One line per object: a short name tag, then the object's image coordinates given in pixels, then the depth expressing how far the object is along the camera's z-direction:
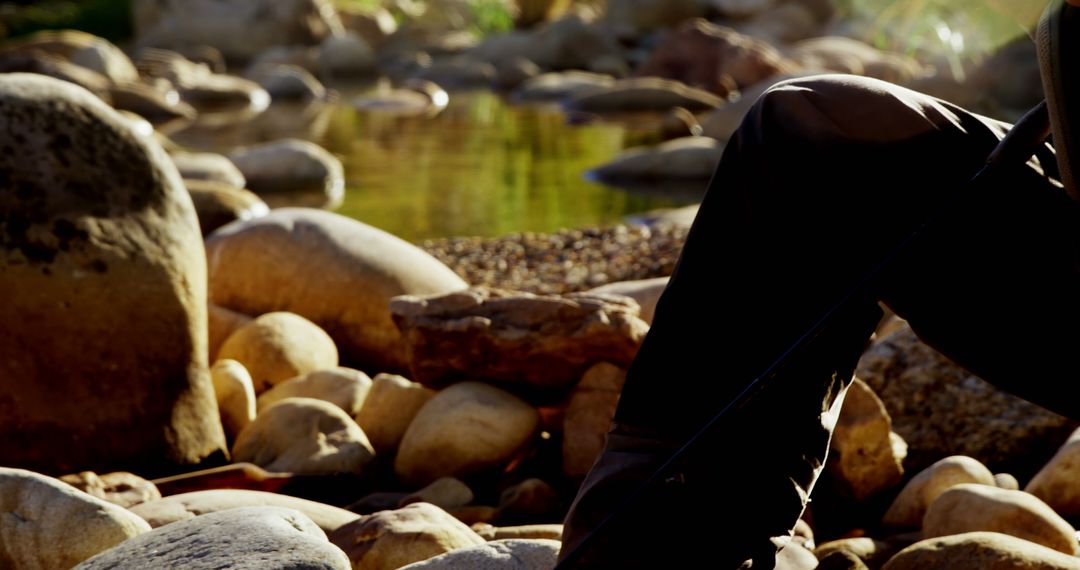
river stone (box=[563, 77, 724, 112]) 16.42
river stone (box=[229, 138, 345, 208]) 10.59
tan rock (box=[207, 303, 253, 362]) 5.00
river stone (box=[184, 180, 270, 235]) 7.59
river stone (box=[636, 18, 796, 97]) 17.12
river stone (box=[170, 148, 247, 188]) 9.98
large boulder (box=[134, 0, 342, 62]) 24.36
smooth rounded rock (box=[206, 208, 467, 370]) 5.11
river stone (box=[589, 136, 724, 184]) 10.98
